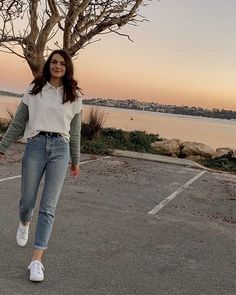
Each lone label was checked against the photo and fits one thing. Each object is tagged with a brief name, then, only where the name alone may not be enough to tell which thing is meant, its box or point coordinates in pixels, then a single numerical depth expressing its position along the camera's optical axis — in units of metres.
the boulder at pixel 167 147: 20.67
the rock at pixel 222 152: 20.42
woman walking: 4.73
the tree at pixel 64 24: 16.80
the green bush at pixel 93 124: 19.67
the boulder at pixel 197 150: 21.31
